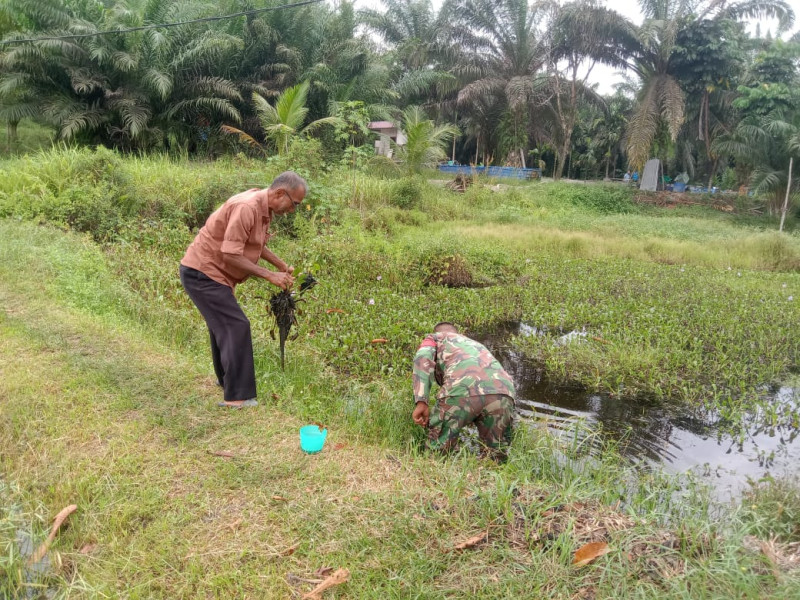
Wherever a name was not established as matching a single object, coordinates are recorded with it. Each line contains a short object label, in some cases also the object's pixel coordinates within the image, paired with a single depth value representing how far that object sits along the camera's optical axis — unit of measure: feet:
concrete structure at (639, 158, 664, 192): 84.99
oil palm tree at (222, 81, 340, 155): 41.85
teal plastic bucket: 10.85
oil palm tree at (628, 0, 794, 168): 70.13
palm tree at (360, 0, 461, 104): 80.38
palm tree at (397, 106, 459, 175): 54.54
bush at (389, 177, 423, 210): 48.16
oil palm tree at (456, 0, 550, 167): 76.79
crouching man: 11.78
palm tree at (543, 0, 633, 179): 71.05
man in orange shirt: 12.16
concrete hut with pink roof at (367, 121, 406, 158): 72.49
